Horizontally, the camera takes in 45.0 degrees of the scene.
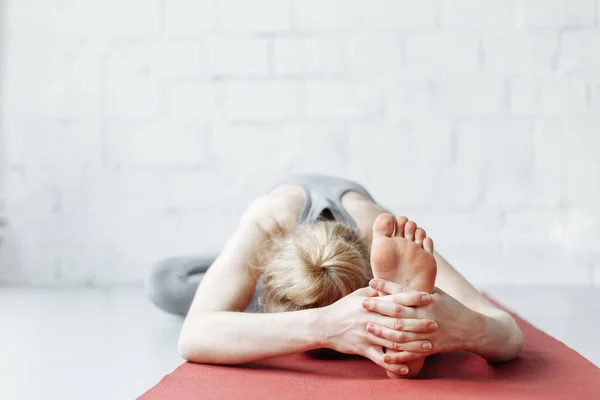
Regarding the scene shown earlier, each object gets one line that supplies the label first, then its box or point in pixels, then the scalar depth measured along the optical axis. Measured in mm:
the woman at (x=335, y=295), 1341
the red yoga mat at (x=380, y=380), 1312
